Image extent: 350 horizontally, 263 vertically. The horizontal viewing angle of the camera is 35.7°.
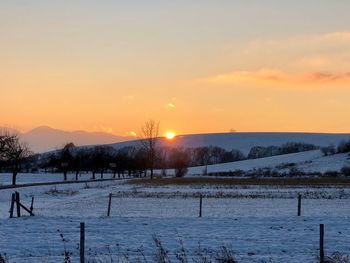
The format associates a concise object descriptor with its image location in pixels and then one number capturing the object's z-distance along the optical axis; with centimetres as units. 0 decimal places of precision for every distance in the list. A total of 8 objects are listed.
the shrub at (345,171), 14125
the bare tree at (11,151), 8661
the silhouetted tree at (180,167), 14458
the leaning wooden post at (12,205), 2548
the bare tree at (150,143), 12221
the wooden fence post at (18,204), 2577
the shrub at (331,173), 14150
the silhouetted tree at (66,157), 12119
